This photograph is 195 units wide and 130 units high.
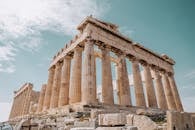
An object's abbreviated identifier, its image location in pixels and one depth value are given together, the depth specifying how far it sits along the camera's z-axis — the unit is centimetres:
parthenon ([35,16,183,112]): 1564
